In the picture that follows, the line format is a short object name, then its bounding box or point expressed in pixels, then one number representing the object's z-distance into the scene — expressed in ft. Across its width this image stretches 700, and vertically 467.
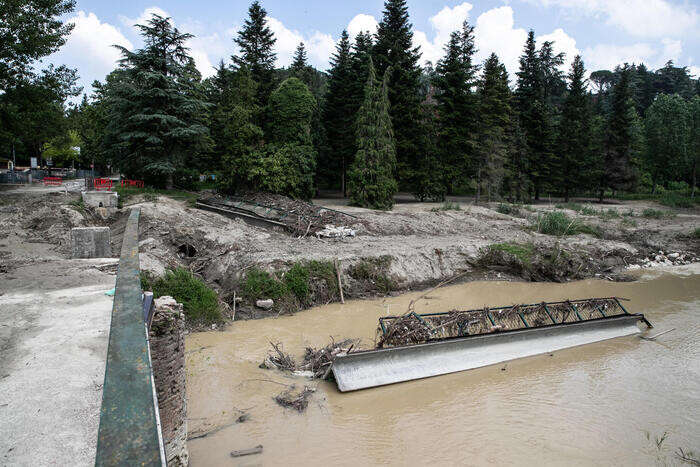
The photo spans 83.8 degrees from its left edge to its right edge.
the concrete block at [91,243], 28.68
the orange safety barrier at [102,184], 78.29
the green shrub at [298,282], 41.68
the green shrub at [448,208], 86.84
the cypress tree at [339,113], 108.11
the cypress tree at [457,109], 105.50
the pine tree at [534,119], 123.75
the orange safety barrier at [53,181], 97.92
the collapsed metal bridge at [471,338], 26.99
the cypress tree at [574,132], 124.47
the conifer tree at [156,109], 81.10
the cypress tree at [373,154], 88.74
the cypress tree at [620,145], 124.98
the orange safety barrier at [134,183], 87.63
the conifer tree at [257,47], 106.01
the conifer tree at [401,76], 102.22
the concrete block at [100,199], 60.23
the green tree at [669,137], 130.00
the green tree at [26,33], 64.08
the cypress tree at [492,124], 102.32
